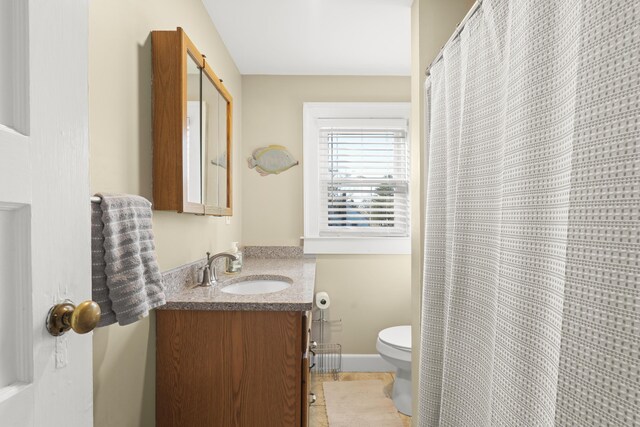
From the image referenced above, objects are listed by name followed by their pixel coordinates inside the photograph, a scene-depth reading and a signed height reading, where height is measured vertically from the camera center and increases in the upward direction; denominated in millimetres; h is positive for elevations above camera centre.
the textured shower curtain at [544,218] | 573 -25
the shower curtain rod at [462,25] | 1156 +606
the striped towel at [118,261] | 900 -148
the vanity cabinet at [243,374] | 1437 -652
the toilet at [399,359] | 2299 -948
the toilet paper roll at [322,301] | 2854 -738
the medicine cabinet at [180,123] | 1453 +322
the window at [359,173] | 3064 +254
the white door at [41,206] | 491 -8
